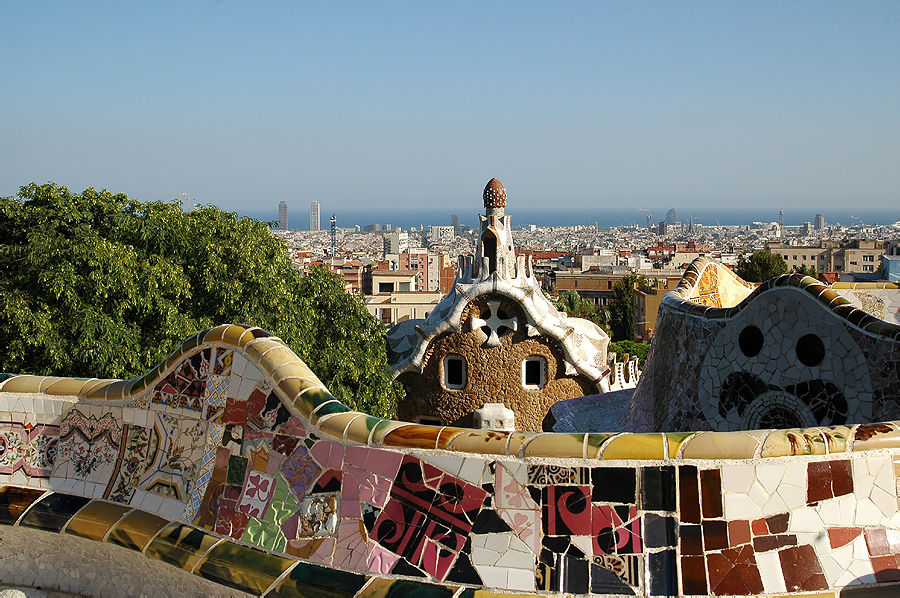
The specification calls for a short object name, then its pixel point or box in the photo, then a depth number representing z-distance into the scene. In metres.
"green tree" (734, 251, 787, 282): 41.97
